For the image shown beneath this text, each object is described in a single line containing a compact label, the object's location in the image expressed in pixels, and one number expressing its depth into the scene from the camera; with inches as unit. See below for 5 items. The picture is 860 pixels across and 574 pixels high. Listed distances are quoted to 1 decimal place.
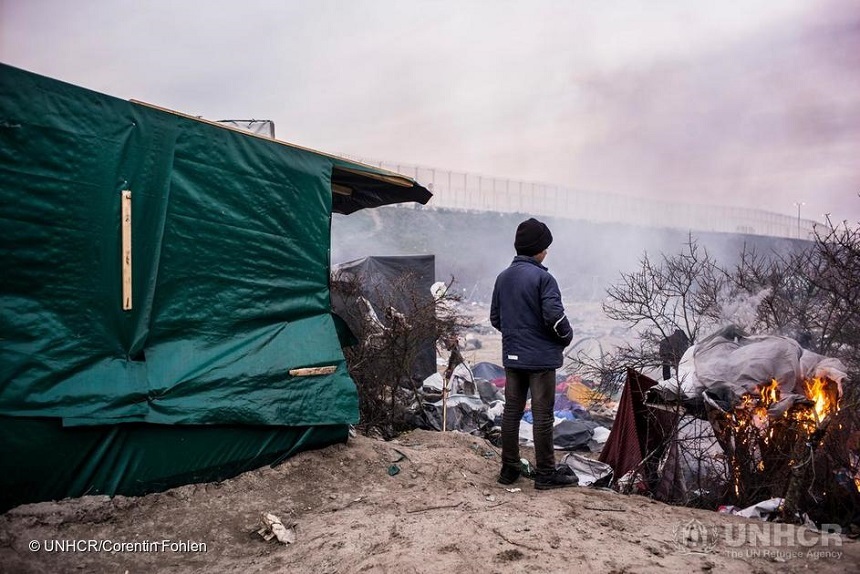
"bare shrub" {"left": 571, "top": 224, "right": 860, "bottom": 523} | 147.2
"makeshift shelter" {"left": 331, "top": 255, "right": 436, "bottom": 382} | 278.7
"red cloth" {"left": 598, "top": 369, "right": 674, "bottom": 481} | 187.2
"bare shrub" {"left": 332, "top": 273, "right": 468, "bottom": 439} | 245.4
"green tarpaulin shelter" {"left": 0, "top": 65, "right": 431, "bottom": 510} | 122.2
